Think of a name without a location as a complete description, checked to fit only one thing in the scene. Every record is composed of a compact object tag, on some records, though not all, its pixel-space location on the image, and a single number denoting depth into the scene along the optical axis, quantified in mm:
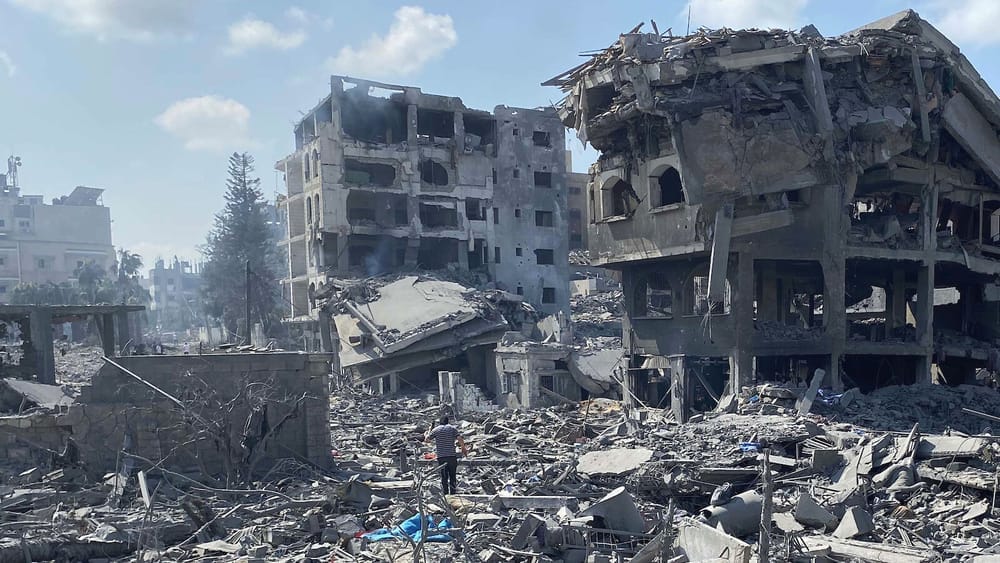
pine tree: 54531
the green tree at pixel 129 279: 67312
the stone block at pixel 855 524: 11227
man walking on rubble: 13578
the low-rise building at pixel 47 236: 76250
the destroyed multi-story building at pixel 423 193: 40844
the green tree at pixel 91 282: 59981
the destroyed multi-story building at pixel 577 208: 54656
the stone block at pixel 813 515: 11648
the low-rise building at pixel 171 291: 99062
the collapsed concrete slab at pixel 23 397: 17286
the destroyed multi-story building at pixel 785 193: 21641
